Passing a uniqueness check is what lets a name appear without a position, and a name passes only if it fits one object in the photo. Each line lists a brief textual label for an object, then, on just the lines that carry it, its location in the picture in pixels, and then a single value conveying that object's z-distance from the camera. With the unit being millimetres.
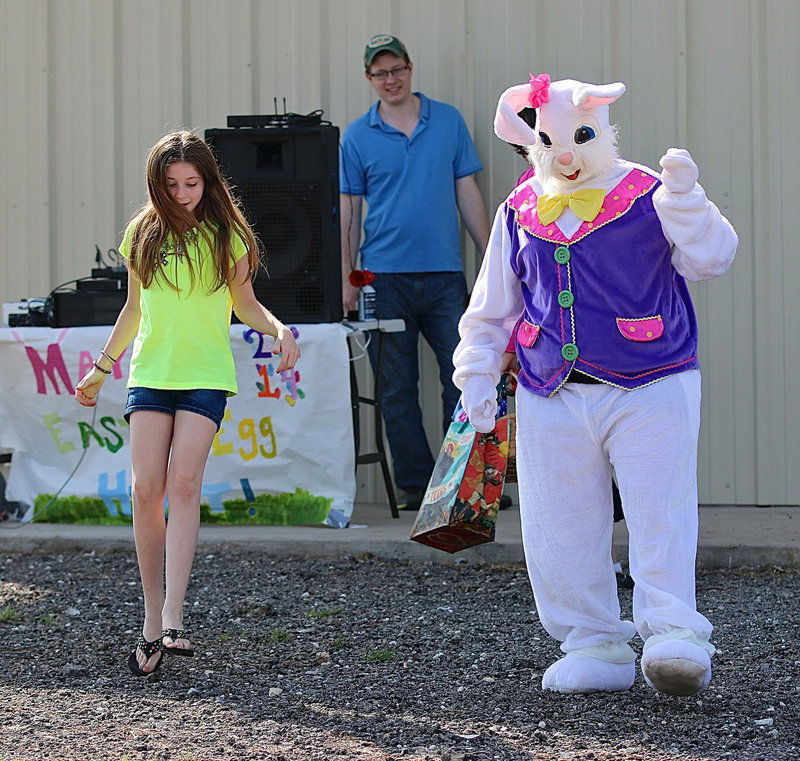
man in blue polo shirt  12570
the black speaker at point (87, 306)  12070
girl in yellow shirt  7500
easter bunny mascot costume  6371
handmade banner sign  11703
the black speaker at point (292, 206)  11750
